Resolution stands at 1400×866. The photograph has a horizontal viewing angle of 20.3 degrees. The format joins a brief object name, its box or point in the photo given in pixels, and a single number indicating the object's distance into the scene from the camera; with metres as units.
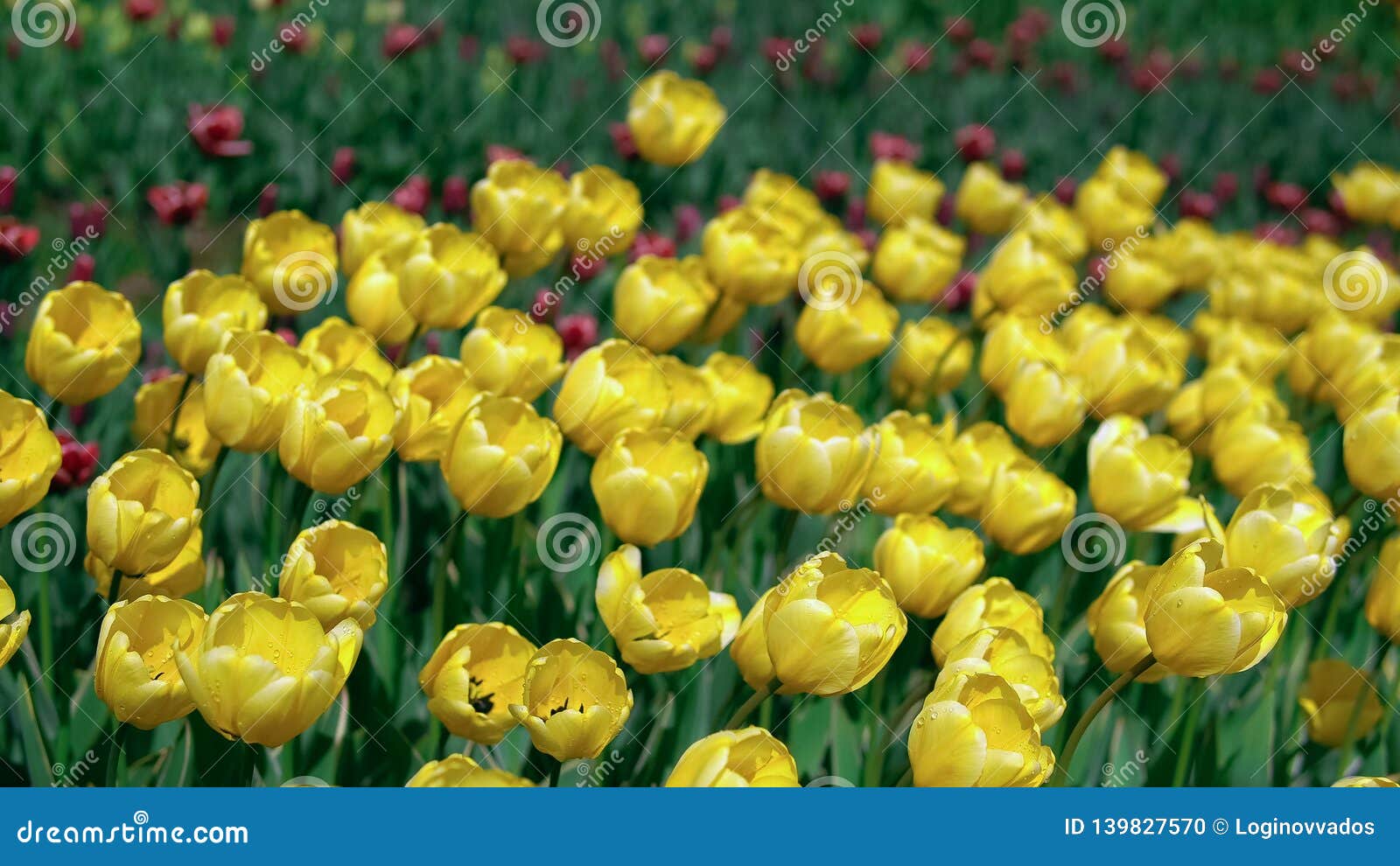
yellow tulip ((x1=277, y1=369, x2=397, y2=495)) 1.66
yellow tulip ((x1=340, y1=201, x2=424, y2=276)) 1.88
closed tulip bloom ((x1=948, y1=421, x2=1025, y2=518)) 1.82
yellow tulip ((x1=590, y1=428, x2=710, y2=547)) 1.69
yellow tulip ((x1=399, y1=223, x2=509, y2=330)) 1.82
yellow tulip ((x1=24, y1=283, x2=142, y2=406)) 1.73
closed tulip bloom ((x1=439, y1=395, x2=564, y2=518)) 1.68
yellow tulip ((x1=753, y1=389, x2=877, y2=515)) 1.72
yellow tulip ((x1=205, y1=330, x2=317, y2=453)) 1.68
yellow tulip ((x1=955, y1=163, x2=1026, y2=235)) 2.42
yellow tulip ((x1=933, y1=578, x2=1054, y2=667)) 1.67
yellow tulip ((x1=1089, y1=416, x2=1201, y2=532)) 1.80
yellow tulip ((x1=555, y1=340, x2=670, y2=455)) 1.76
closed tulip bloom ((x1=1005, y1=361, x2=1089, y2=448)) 1.88
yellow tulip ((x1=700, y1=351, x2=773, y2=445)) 1.87
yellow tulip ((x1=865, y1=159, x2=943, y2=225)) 2.47
